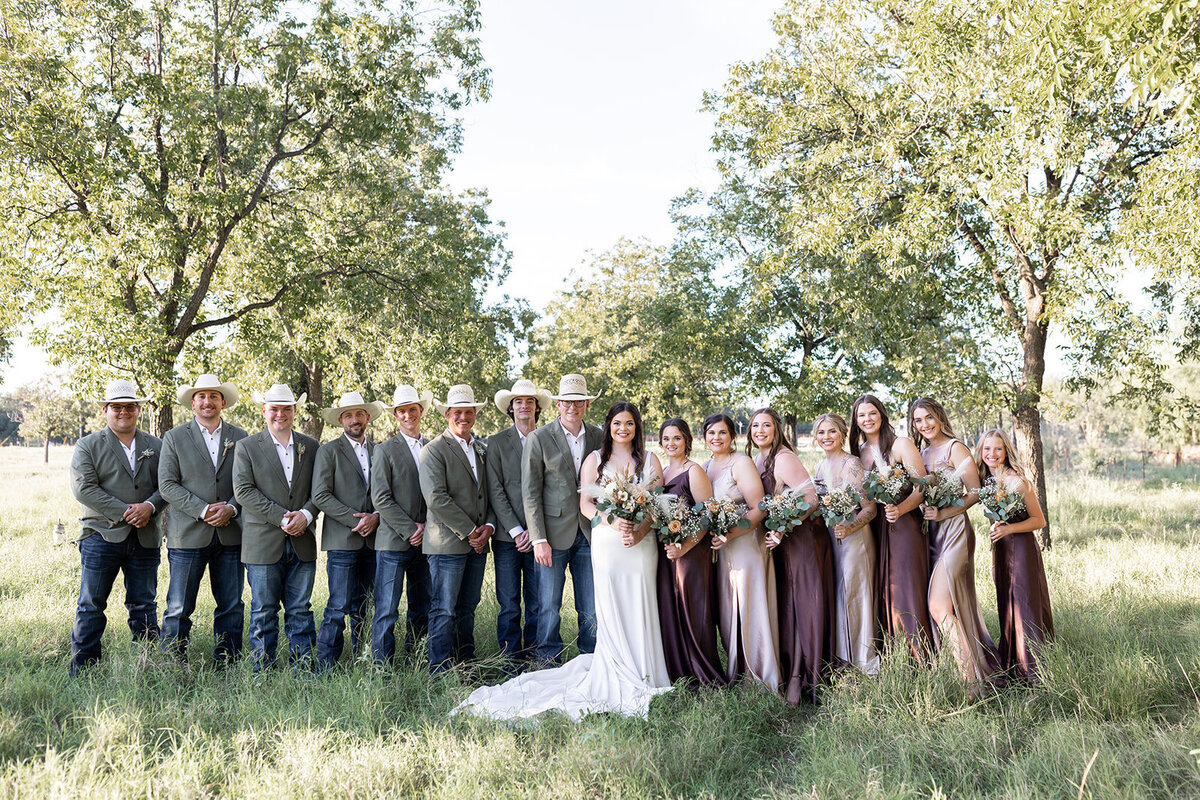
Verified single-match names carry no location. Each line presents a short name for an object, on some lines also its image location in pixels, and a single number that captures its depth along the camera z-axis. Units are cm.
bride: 573
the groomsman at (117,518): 653
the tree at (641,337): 2145
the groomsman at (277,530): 652
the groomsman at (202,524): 657
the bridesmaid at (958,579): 577
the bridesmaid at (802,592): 593
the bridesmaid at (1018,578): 585
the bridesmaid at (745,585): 599
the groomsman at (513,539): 696
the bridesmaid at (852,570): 600
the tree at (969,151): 930
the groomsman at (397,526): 661
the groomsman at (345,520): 667
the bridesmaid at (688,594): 605
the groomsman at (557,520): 671
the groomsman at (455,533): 662
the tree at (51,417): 4822
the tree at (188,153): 1138
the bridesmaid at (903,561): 584
